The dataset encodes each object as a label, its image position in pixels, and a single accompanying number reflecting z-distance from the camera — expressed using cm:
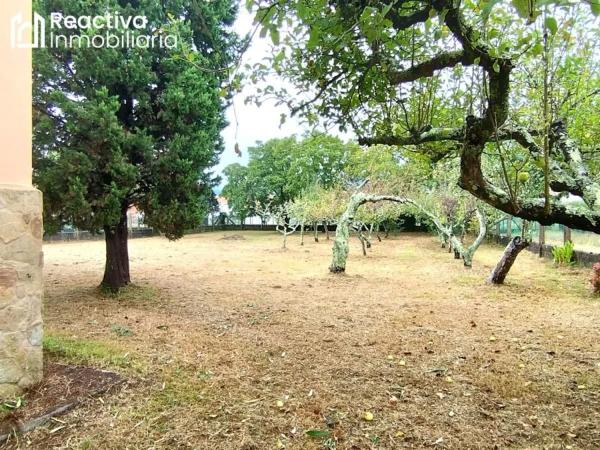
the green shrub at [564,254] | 1003
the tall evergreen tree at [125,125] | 554
